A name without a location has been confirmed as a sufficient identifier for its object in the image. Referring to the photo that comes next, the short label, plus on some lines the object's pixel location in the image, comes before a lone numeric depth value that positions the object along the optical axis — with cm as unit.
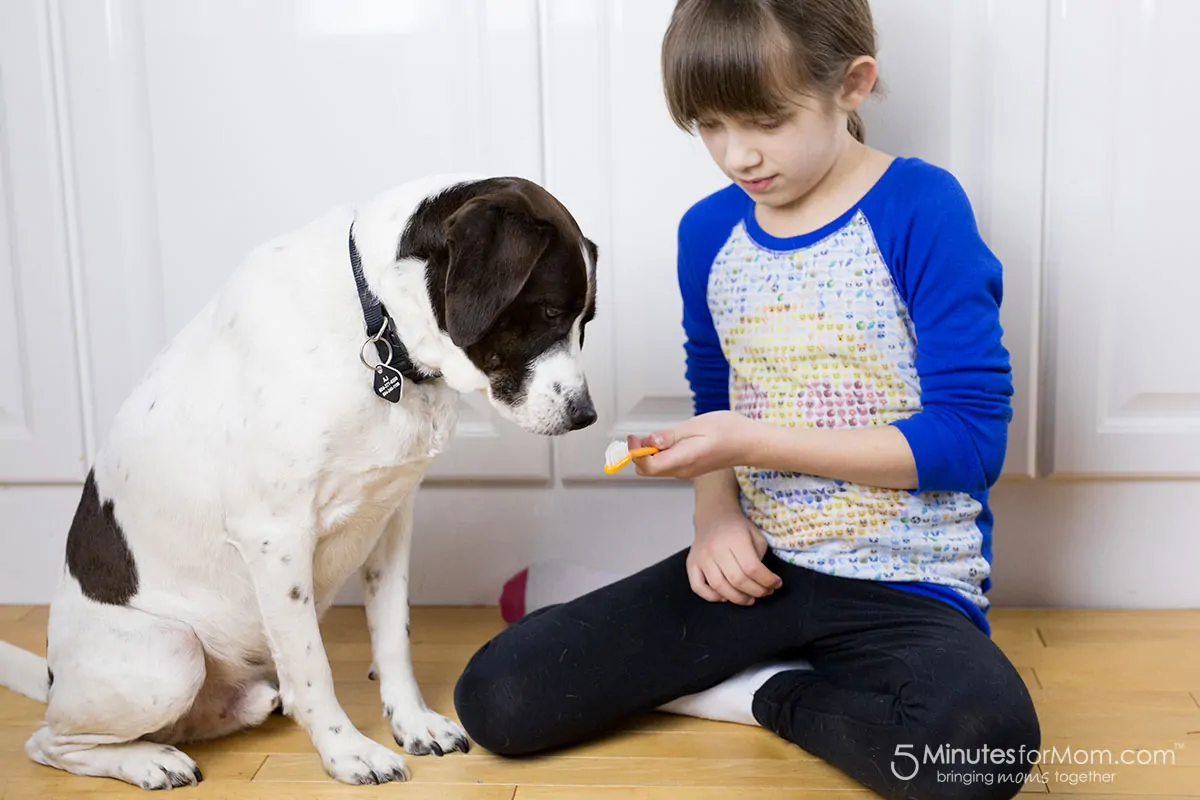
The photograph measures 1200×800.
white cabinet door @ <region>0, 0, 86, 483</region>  196
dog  129
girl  136
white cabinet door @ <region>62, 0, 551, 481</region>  190
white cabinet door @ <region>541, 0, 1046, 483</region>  182
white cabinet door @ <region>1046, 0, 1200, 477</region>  180
